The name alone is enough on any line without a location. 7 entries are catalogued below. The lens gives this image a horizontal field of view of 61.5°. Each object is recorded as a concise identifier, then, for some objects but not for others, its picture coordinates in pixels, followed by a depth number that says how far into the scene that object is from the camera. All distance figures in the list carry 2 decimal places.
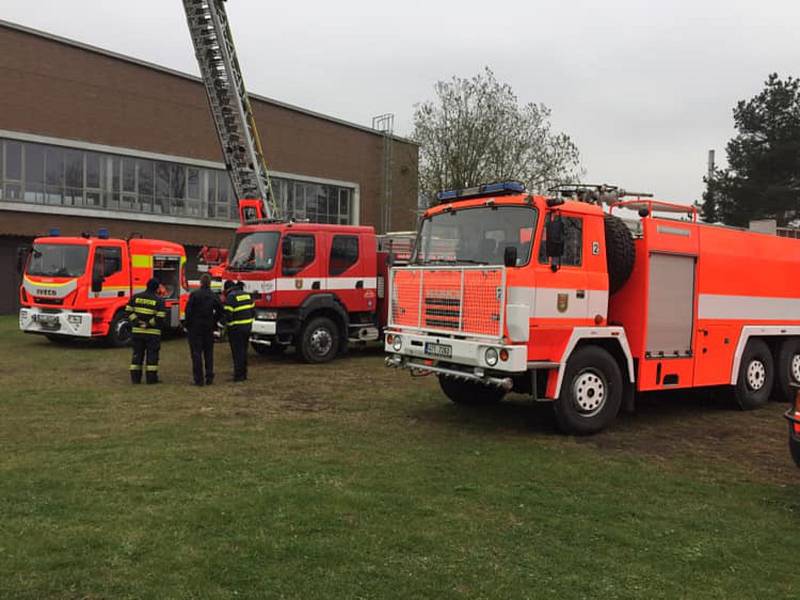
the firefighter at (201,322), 10.14
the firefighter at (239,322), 10.65
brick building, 24.66
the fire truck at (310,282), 12.41
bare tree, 27.73
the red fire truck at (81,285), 14.03
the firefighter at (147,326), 10.20
